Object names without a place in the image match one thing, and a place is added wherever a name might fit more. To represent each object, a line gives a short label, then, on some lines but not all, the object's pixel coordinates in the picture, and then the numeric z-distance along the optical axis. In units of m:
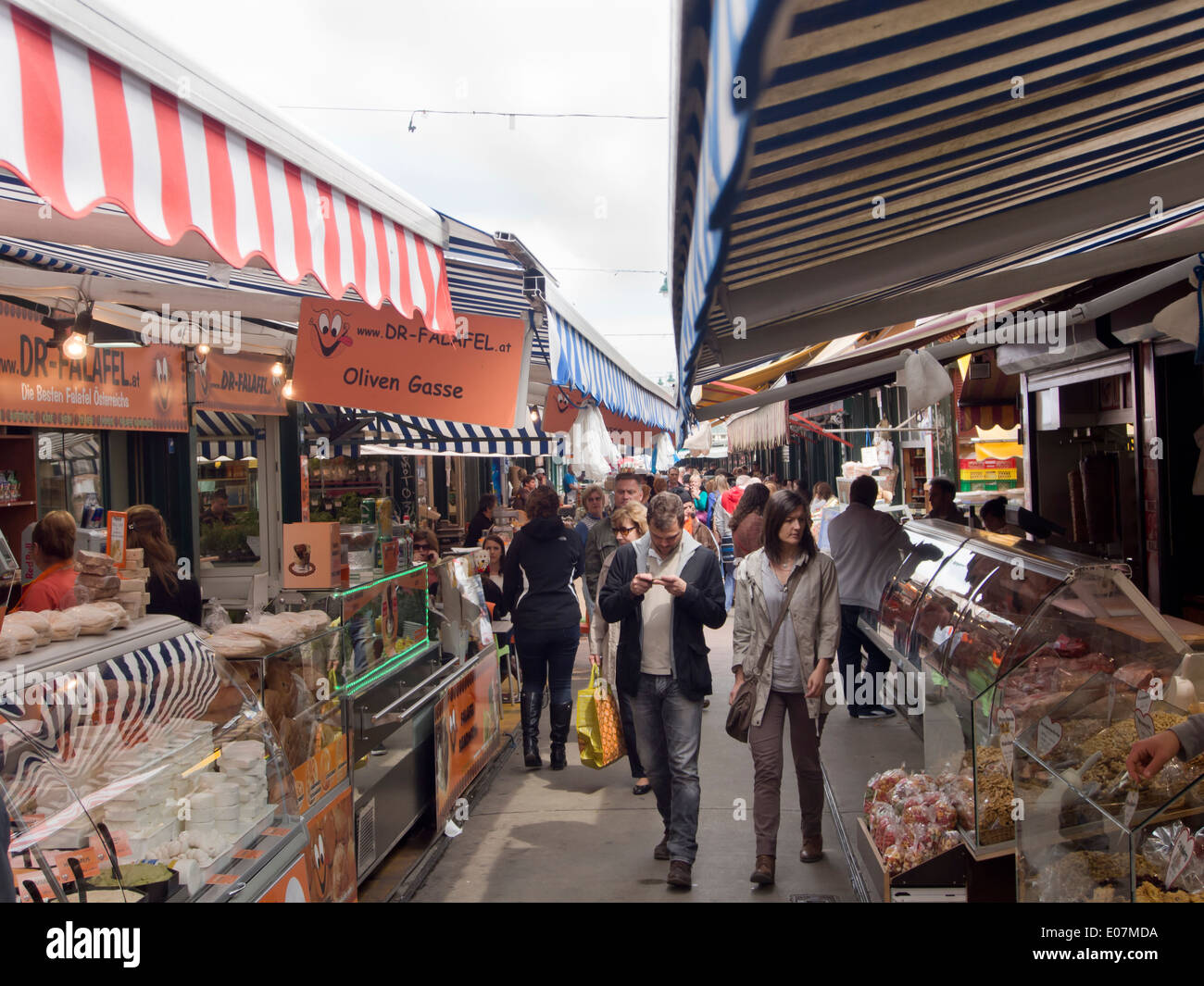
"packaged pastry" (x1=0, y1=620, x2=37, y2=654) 2.85
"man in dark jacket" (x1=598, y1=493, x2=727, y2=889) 4.87
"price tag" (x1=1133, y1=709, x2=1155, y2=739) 2.85
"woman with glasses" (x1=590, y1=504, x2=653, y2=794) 5.87
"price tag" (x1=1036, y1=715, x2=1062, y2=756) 2.95
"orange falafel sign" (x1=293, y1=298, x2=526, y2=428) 5.19
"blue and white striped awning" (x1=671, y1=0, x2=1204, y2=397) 1.77
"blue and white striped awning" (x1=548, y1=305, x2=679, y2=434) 5.55
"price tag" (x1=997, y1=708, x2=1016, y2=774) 3.55
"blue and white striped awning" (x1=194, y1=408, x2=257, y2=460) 9.23
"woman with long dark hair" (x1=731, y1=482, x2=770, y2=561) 8.77
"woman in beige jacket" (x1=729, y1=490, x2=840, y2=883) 4.82
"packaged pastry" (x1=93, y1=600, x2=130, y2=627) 3.38
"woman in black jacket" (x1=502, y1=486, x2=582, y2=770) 6.80
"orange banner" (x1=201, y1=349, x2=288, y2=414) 7.18
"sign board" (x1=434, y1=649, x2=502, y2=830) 5.66
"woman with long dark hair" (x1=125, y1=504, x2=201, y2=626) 5.79
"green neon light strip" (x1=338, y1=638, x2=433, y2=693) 4.74
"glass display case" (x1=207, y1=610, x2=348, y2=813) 3.94
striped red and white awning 1.95
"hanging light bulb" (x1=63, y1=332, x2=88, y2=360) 5.51
